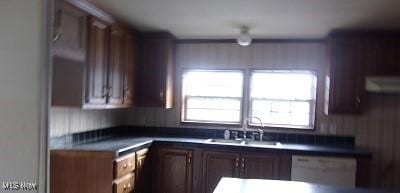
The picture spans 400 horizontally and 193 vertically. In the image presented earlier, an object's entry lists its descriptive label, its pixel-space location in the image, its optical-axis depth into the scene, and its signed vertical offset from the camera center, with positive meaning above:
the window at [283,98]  4.18 -0.05
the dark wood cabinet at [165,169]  2.91 -0.79
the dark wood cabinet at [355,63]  3.64 +0.36
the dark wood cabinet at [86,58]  2.64 +0.27
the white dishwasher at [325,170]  3.43 -0.77
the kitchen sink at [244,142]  3.98 -0.60
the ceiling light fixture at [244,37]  3.65 +0.60
